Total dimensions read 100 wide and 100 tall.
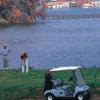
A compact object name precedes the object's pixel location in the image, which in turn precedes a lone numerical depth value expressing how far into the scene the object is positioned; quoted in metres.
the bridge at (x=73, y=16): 187.25
